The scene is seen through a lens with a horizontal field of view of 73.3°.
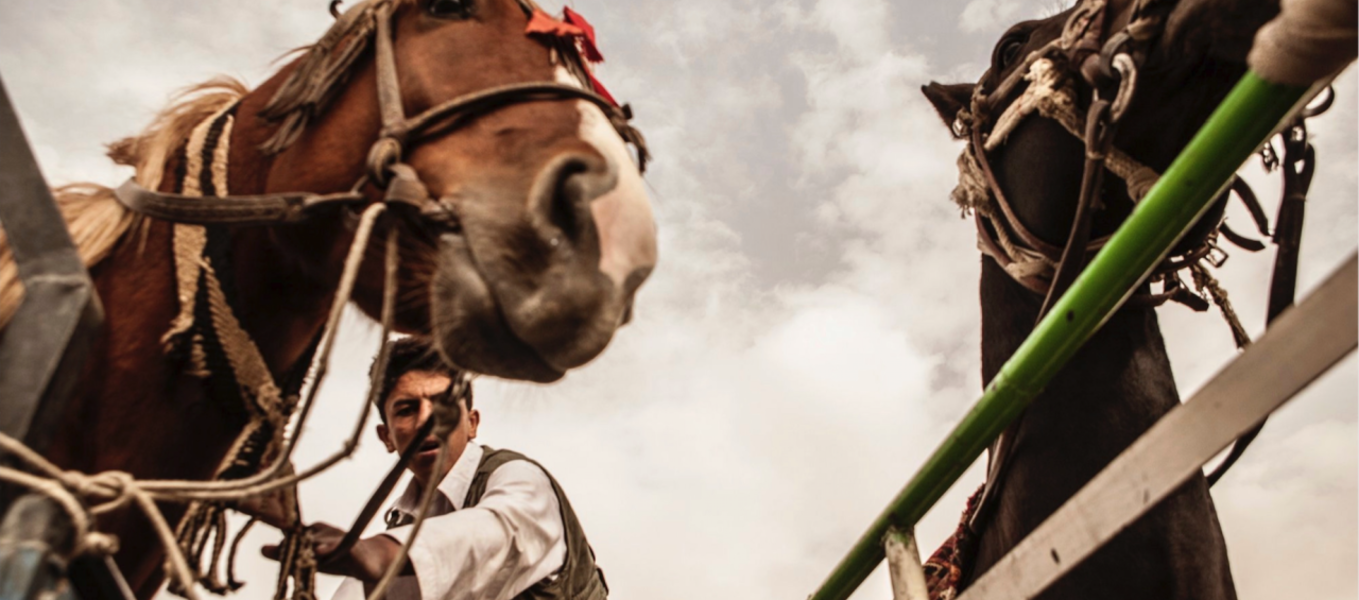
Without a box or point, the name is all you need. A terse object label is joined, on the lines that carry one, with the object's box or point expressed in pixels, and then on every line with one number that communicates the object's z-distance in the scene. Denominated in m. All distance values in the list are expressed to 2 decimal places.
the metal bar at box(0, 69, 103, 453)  1.12
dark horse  2.04
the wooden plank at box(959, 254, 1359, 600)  0.89
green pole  1.05
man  2.04
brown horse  1.38
